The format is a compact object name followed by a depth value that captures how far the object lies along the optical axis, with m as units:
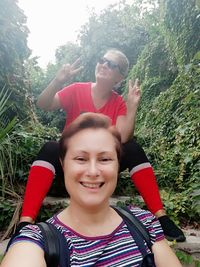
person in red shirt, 2.30
